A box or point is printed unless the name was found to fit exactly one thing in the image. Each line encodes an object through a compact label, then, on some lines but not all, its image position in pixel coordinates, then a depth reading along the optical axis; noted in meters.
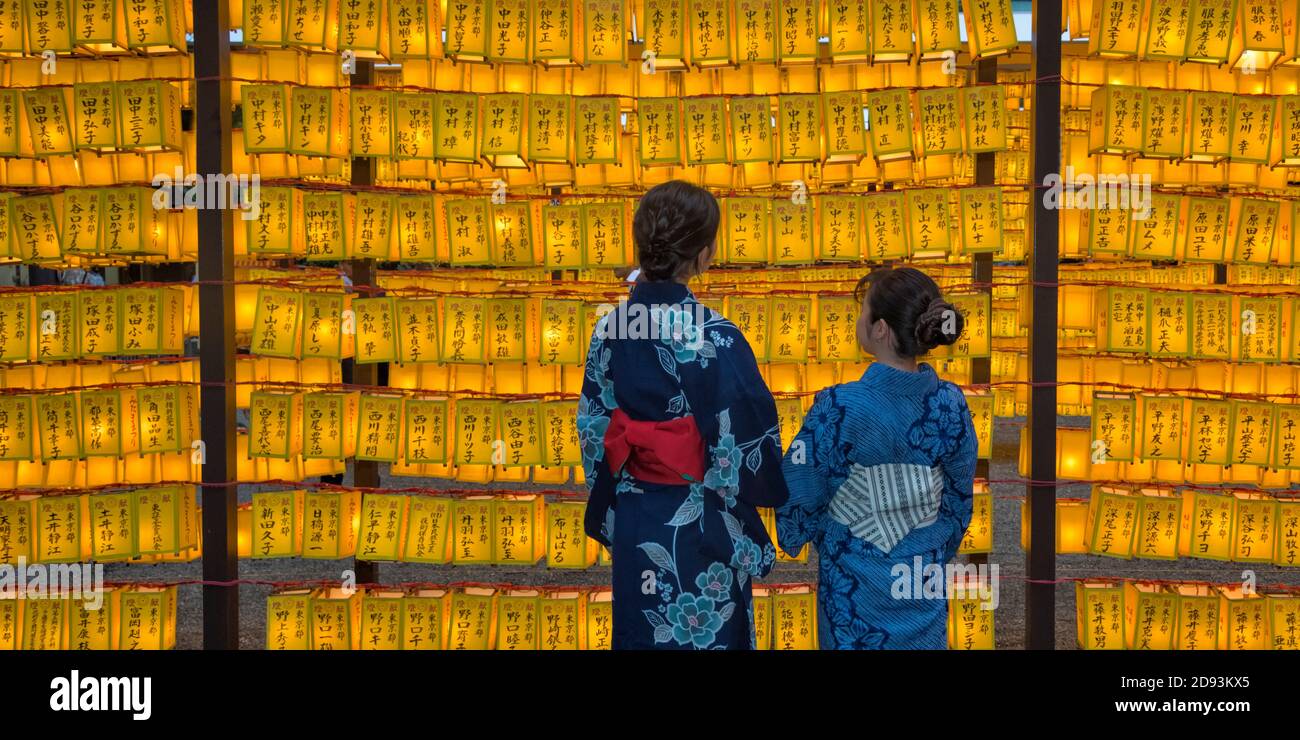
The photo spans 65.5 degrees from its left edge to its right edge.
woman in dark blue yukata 2.14
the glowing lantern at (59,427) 3.40
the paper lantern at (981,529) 3.40
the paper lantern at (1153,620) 3.39
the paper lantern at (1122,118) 3.29
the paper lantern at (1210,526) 3.38
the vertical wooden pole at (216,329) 3.37
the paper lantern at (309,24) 3.38
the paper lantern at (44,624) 3.45
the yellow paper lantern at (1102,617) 3.44
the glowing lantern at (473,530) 3.41
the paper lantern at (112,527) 3.41
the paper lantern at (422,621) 3.46
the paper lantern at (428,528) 3.40
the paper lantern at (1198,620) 3.40
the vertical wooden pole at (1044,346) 3.31
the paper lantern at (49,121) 3.38
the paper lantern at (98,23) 3.31
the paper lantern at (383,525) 3.41
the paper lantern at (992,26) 3.26
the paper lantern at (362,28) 3.38
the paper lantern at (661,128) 3.35
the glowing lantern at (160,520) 3.43
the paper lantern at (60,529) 3.39
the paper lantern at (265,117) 3.30
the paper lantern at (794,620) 3.47
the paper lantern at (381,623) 3.46
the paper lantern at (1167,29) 3.30
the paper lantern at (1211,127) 3.33
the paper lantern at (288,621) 3.44
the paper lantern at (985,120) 3.31
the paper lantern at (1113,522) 3.40
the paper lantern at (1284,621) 3.41
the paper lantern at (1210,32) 3.29
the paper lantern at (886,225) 3.34
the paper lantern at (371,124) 3.38
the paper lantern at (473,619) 3.49
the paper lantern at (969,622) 3.44
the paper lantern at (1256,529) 3.38
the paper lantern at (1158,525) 3.39
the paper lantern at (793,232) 3.34
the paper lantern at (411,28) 3.41
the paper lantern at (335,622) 3.45
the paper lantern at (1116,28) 3.31
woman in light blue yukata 2.12
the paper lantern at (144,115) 3.33
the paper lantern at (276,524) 3.38
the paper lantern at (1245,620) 3.41
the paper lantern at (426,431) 3.41
